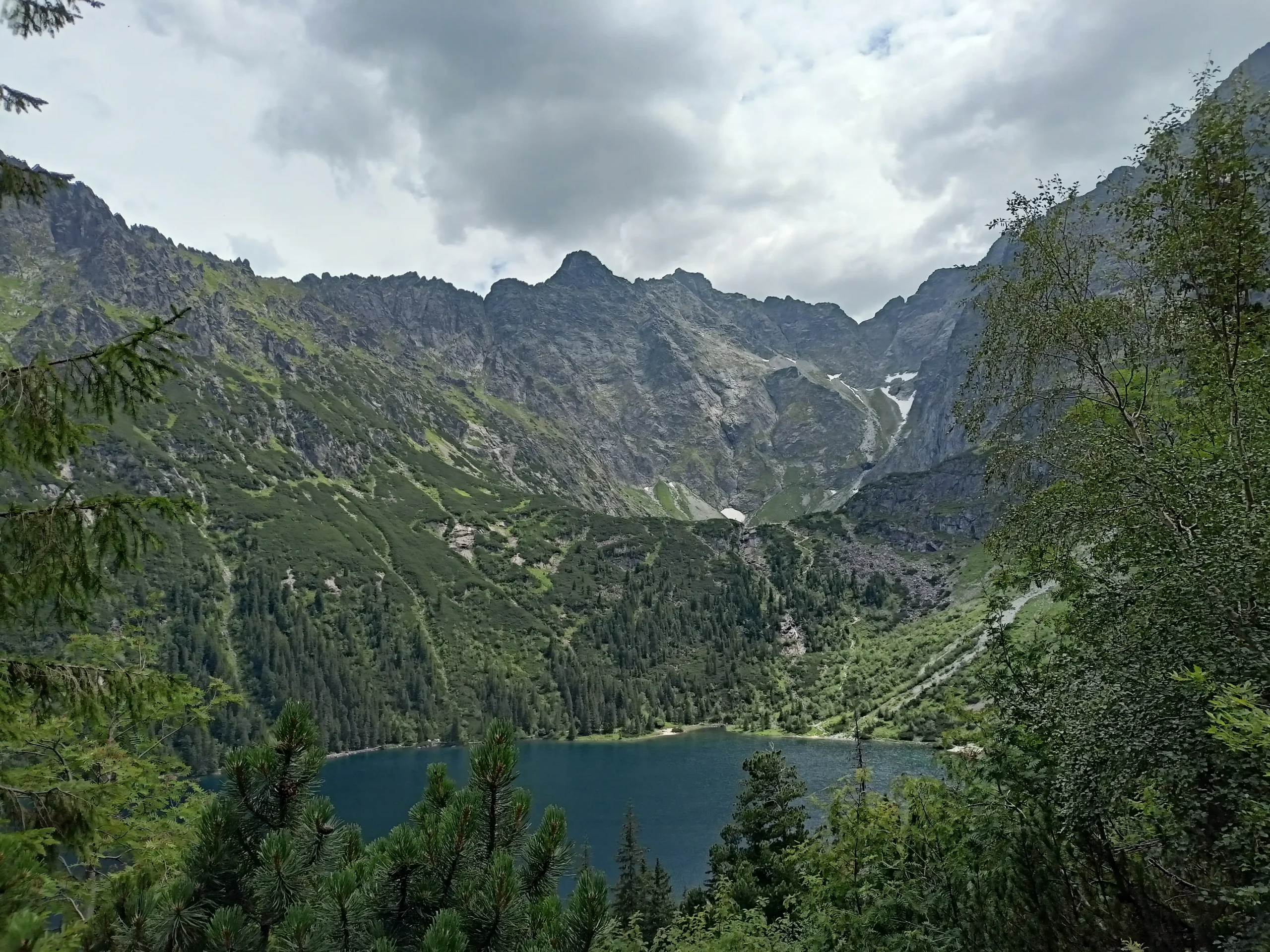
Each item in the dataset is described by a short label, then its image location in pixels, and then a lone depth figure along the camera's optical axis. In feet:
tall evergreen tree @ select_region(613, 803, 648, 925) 195.11
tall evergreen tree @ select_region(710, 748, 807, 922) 122.83
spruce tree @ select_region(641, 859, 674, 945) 186.19
